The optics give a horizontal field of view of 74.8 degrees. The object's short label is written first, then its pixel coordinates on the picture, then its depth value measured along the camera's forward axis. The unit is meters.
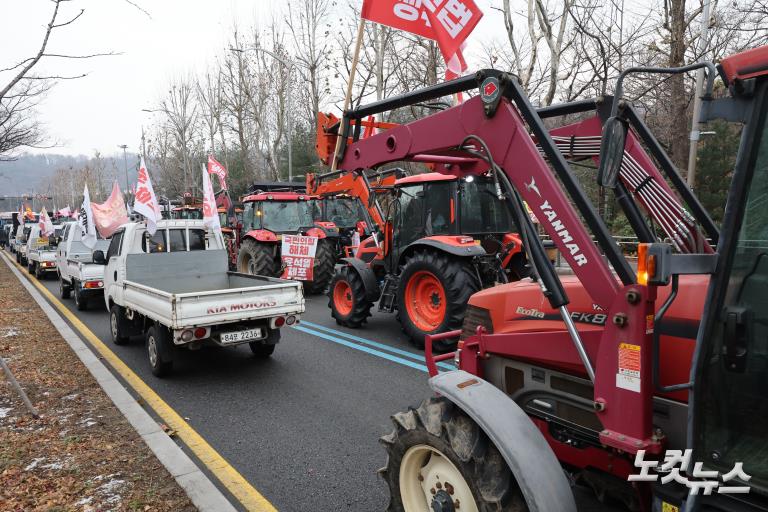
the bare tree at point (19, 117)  5.28
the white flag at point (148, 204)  7.63
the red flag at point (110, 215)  10.70
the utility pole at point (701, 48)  11.34
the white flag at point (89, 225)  10.51
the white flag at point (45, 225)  18.34
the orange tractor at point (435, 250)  7.07
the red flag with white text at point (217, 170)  18.52
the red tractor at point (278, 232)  12.34
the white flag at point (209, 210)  7.92
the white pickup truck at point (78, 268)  10.41
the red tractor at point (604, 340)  1.79
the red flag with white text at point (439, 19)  5.86
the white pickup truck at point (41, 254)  16.31
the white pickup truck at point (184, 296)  5.78
